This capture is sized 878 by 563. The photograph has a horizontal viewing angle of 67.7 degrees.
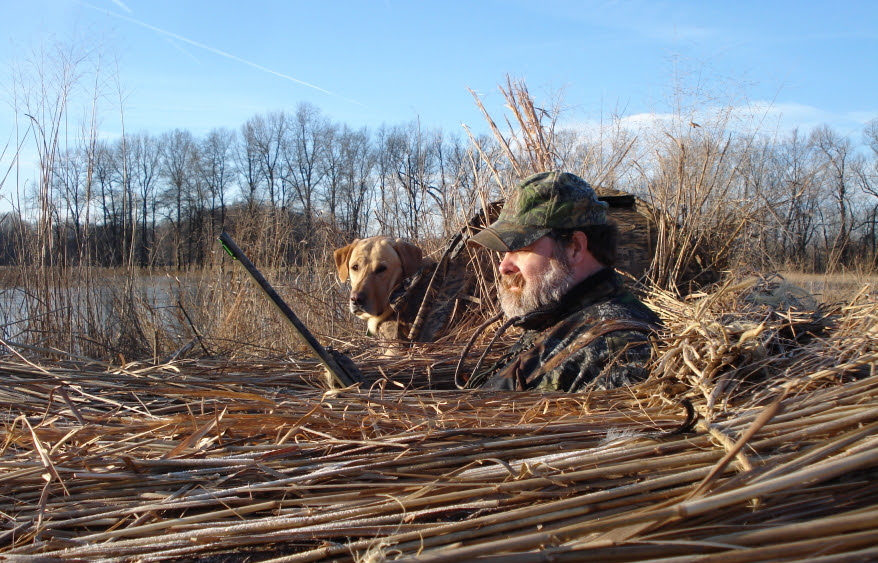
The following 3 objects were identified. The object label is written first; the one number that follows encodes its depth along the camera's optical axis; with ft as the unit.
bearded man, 8.76
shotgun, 7.80
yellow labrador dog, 19.97
